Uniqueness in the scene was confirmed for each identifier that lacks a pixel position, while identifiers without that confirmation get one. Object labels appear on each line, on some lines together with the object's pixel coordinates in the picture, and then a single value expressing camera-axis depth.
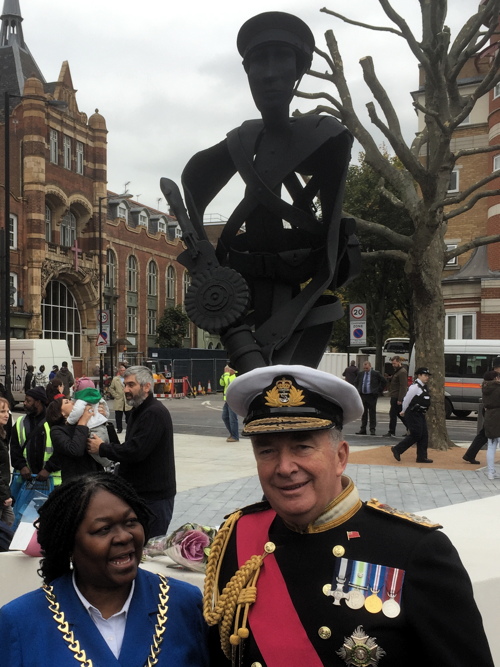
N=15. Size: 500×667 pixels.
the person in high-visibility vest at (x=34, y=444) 6.29
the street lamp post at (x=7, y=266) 18.75
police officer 12.80
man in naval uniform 1.90
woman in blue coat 2.08
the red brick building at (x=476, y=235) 30.02
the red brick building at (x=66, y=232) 42.06
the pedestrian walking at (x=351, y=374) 19.88
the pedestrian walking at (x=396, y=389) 17.59
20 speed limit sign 15.78
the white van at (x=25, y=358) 27.00
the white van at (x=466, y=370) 23.86
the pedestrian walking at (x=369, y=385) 17.66
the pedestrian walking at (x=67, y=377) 18.87
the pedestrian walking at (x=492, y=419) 11.53
